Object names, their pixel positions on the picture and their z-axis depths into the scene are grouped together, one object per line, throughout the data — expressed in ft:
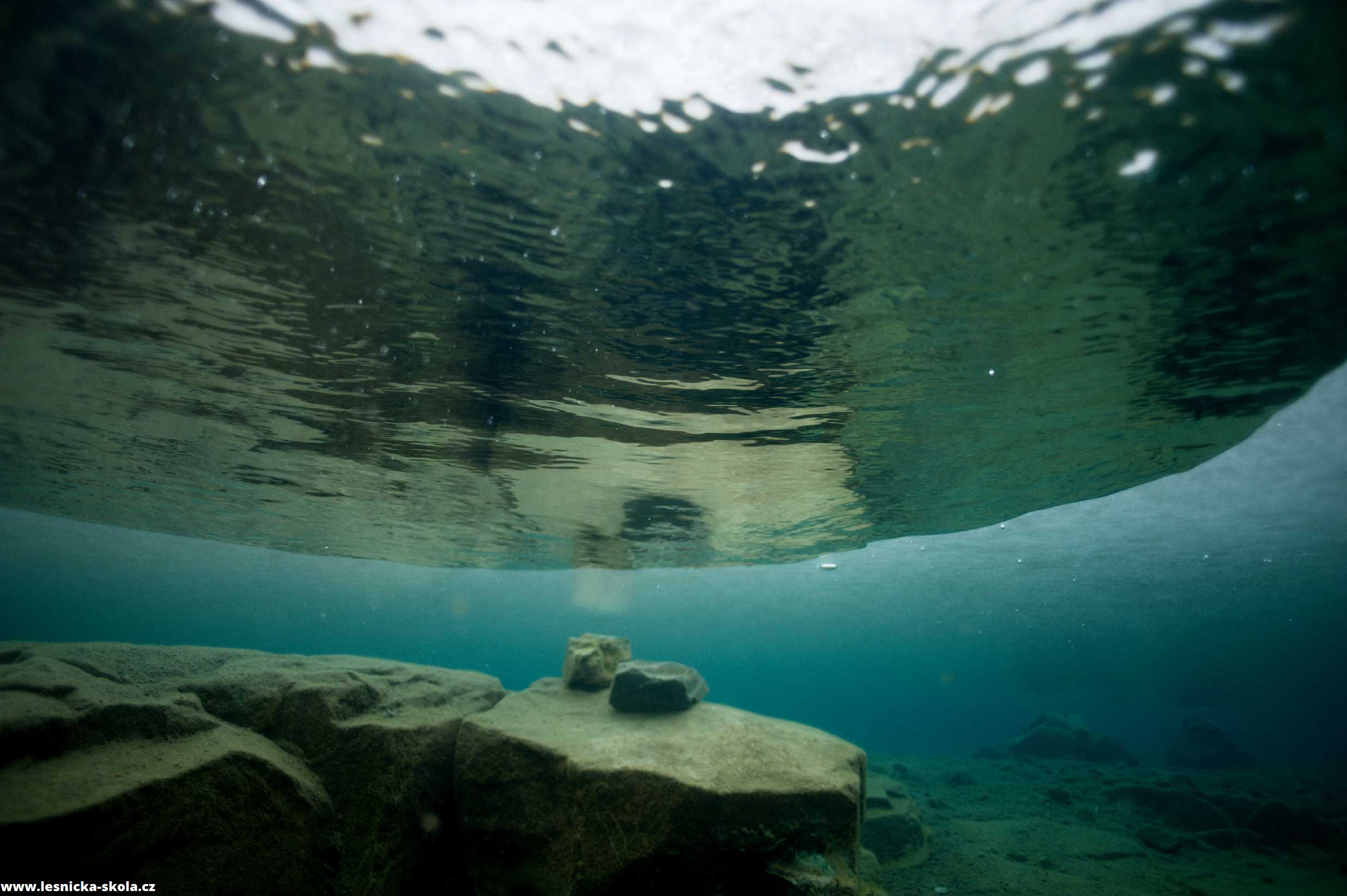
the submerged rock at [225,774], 16.74
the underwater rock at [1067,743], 104.94
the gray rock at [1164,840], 45.57
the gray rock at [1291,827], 47.47
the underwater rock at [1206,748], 103.60
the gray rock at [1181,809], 52.95
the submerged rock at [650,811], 20.20
